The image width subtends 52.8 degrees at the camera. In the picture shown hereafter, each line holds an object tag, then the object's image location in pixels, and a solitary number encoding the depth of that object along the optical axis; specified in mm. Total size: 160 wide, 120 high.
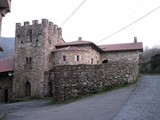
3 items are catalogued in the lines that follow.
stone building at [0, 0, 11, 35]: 6606
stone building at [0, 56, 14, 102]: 20739
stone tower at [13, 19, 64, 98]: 19325
